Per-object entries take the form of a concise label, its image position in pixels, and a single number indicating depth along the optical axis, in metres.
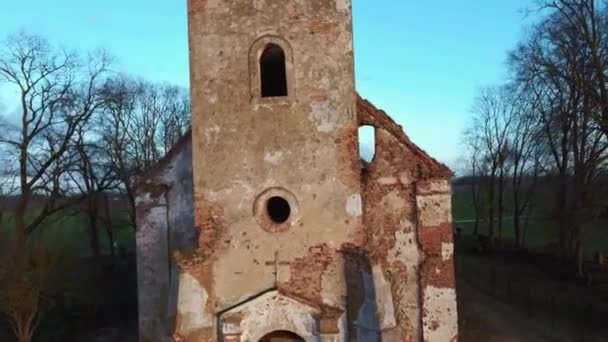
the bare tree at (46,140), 20.61
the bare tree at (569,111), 16.72
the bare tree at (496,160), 31.77
